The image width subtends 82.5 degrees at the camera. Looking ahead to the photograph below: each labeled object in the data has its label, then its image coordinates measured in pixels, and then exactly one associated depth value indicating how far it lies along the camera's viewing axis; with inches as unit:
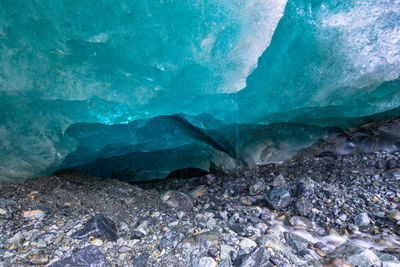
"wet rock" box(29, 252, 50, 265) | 46.8
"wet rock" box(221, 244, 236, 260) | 51.7
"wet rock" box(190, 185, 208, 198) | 100.1
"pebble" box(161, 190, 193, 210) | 85.8
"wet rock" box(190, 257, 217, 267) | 49.1
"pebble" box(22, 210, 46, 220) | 63.6
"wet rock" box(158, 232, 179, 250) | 55.9
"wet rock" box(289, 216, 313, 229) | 69.7
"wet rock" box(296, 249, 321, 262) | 52.2
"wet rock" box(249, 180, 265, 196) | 94.4
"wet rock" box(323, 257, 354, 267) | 49.6
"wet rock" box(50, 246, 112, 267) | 46.5
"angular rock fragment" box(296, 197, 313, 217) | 75.0
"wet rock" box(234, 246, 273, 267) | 48.0
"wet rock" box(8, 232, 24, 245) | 53.5
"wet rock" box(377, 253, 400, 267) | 50.0
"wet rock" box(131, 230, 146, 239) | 59.4
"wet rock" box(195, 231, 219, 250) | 55.3
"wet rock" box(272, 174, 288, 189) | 94.0
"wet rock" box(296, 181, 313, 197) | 83.5
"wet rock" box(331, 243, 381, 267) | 50.4
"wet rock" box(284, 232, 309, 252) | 56.7
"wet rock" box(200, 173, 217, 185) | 116.5
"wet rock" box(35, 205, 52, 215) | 66.0
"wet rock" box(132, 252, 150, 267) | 49.6
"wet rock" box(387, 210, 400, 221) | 68.9
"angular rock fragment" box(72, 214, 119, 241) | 55.9
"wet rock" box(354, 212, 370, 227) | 68.8
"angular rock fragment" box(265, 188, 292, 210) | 80.3
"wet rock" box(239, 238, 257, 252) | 54.3
